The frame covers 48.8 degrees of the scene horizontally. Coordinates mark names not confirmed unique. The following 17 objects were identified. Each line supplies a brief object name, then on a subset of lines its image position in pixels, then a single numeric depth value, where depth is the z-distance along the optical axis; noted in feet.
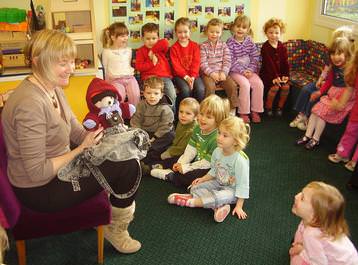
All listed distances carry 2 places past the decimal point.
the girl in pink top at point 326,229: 5.36
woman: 5.36
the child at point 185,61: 12.35
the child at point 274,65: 12.87
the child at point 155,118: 10.02
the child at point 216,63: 12.48
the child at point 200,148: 8.57
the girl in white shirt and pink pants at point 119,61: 11.85
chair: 5.46
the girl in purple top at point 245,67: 12.60
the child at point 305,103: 11.54
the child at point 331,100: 10.41
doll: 8.03
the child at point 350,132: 9.73
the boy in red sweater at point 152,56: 12.26
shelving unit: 10.31
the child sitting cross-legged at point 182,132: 9.42
